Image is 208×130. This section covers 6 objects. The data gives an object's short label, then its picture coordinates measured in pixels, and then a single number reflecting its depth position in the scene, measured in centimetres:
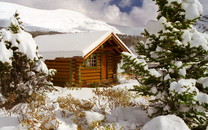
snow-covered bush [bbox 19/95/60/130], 579
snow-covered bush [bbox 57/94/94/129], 643
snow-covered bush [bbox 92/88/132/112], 735
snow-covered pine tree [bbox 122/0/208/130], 568
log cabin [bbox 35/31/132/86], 1429
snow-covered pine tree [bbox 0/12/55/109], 784
